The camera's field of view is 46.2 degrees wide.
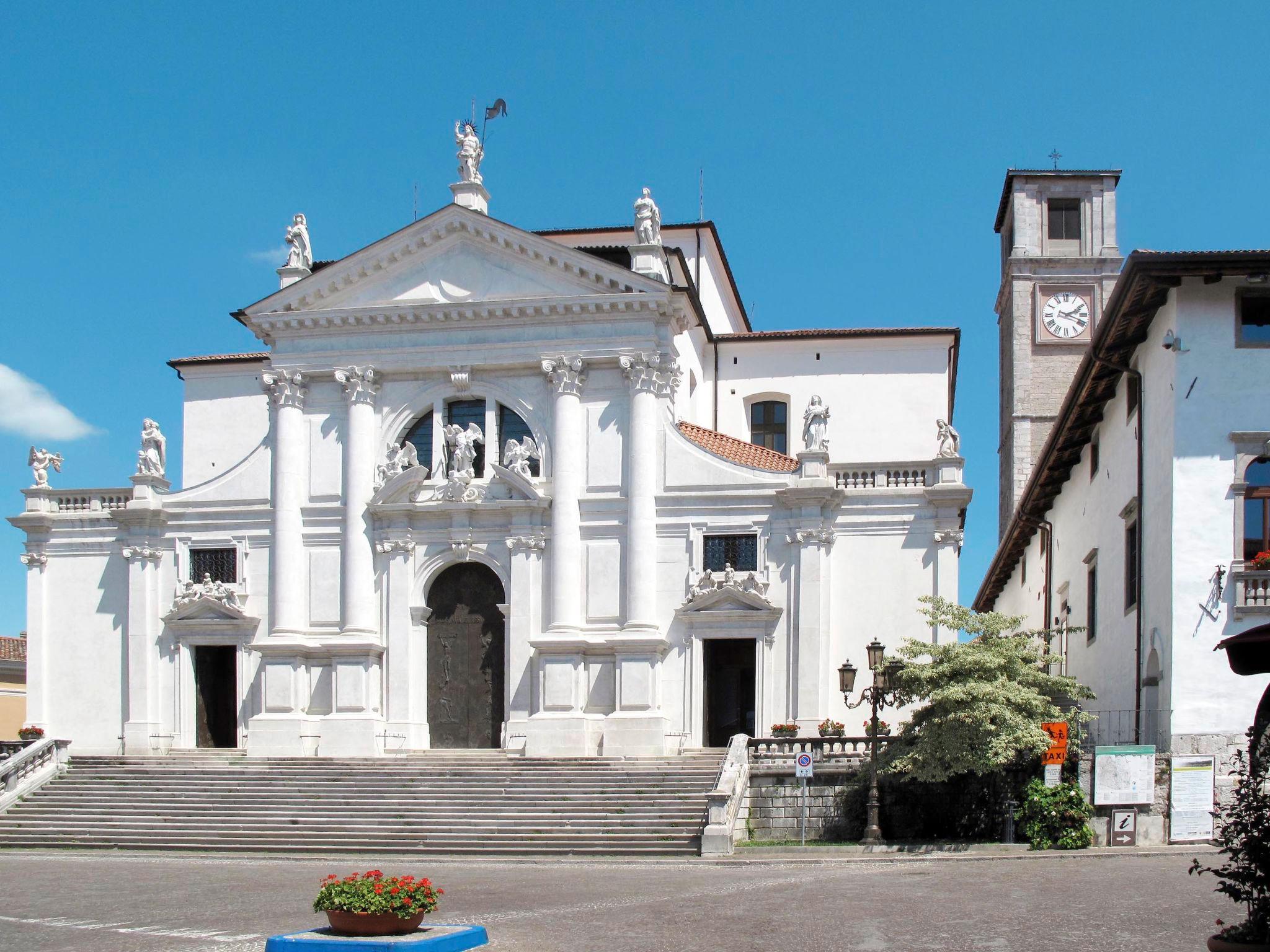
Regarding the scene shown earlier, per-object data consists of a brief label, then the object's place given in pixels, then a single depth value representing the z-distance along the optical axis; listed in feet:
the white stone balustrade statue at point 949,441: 124.67
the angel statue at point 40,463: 140.77
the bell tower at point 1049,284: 212.02
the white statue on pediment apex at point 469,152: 136.36
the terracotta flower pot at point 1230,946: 37.27
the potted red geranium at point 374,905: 50.19
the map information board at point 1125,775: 87.76
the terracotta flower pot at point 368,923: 50.21
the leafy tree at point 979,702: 93.61
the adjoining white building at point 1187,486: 86.22
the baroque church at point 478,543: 124.57
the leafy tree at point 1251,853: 37.86
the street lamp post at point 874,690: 95.87
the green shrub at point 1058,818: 89.81
